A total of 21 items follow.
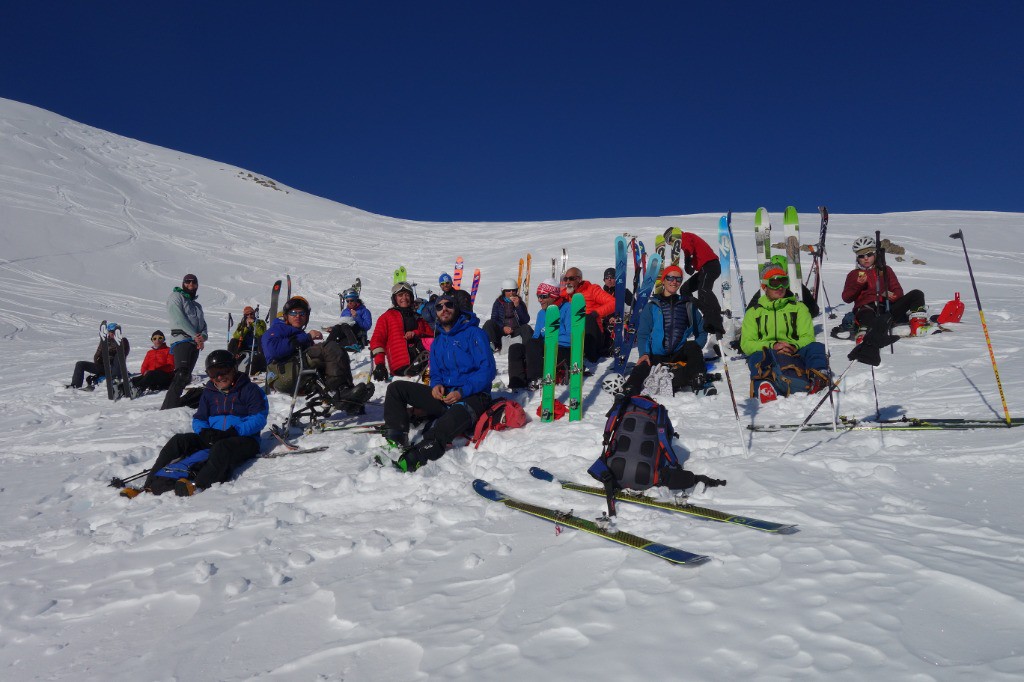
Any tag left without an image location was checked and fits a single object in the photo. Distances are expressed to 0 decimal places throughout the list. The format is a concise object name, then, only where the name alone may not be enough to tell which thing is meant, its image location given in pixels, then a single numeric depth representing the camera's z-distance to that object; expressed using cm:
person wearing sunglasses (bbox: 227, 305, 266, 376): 938
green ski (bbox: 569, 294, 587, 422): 627
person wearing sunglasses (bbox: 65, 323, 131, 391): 889
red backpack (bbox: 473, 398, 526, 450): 564
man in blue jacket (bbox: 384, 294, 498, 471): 531
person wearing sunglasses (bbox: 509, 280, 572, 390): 752
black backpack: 391
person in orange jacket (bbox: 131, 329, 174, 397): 880
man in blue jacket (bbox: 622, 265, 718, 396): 696
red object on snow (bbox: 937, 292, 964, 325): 855
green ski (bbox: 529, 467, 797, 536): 305
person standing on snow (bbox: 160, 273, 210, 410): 856
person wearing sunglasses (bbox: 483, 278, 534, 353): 1021
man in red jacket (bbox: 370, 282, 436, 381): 819
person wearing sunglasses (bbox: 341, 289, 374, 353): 1034
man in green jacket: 625
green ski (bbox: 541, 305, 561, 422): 631
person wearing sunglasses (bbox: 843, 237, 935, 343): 834
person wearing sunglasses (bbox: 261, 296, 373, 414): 695
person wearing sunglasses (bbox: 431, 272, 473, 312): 969
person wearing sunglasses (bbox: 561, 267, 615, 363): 845
